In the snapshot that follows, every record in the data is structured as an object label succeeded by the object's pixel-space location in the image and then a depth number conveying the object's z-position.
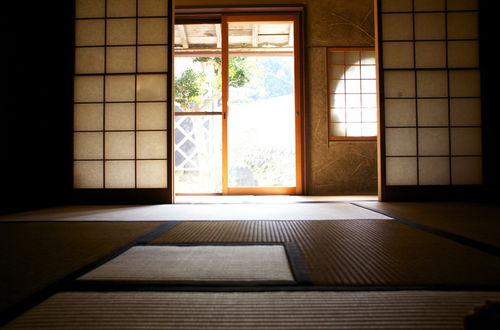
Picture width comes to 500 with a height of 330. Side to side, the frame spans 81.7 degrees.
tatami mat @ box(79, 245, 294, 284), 0.80
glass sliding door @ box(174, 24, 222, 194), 5.23
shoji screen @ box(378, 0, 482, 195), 2.76
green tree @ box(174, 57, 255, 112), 5.75
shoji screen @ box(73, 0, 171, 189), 2.81
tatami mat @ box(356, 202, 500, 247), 1.38
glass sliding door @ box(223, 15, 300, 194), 5.14
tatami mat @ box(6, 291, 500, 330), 0.57
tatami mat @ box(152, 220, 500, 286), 0.80
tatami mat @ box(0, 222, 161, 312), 0.79
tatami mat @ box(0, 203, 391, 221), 1.86
